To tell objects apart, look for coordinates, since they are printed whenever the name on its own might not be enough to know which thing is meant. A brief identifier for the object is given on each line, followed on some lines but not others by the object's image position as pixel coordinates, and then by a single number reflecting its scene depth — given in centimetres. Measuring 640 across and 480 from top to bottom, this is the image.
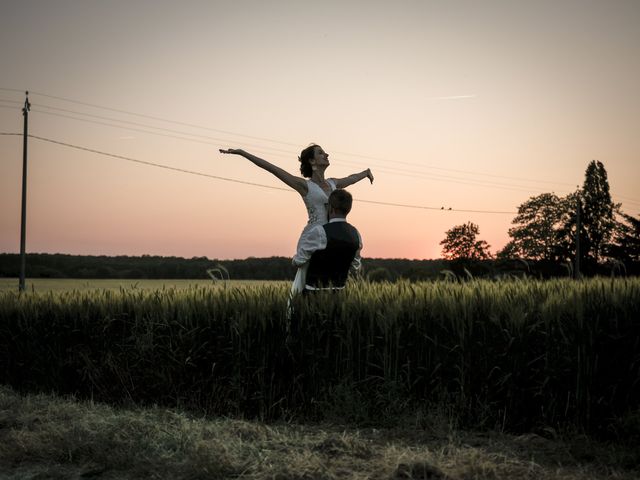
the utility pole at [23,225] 3092
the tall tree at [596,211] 5394
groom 695
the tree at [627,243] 4823
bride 775
